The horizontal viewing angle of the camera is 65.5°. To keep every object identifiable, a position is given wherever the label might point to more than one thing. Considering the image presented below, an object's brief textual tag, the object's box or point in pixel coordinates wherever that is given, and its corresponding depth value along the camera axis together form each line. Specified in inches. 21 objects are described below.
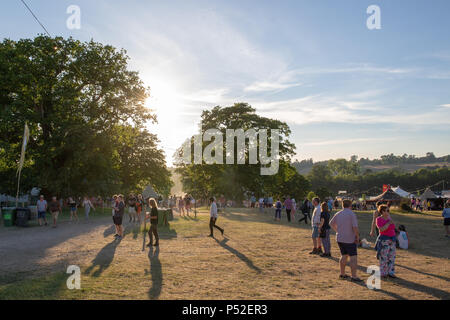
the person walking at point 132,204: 940.6
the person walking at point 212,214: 626.6
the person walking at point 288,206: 1002.7
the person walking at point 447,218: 670.5
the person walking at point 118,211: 611.5
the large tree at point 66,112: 1060.5
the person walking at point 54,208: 801.6
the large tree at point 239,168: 1734.7
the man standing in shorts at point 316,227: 463.5
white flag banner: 782.6
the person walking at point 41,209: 818.0
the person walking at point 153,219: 523.2
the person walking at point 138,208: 917.3
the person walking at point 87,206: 1022.6
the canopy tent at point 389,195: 1684.1
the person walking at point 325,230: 450.0
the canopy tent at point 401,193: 1864.9
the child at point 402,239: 519.4
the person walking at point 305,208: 926.4
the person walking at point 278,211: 996.9
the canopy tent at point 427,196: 1932.8
